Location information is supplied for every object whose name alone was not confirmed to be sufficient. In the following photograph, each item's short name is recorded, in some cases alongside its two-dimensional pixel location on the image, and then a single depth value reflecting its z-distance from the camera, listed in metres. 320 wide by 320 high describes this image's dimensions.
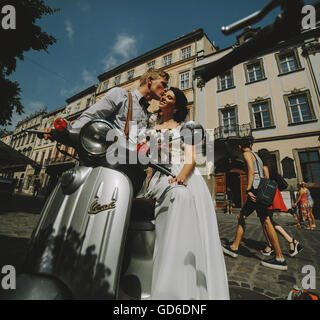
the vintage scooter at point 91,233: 0.74
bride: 0.91
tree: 5.99
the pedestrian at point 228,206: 10.12
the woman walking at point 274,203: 2.59
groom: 1.28
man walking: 2.20
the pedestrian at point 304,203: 5.76
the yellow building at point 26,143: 25.77
